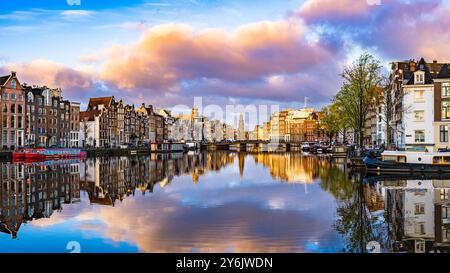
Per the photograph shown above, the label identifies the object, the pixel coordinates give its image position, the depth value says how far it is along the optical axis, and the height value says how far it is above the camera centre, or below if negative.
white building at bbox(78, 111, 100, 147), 122.94 +2.19
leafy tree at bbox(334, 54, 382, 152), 59.77 +7.45
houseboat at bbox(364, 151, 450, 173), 43.19 -2.50
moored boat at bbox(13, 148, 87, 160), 76.62 -2.74
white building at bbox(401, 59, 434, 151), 62.78 +4.08
